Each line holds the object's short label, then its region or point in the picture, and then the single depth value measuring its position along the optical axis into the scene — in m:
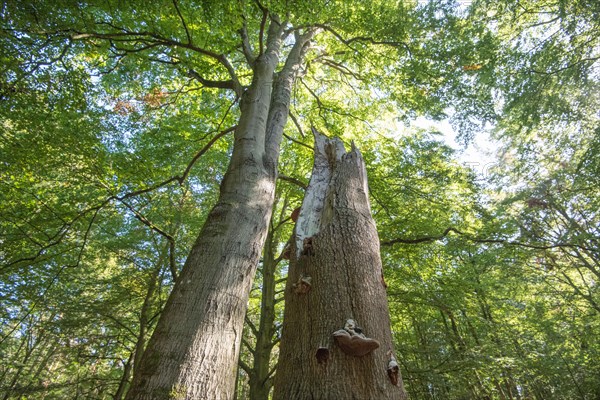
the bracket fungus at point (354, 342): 1.04
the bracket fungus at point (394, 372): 1.08
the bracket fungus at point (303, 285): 1.37
